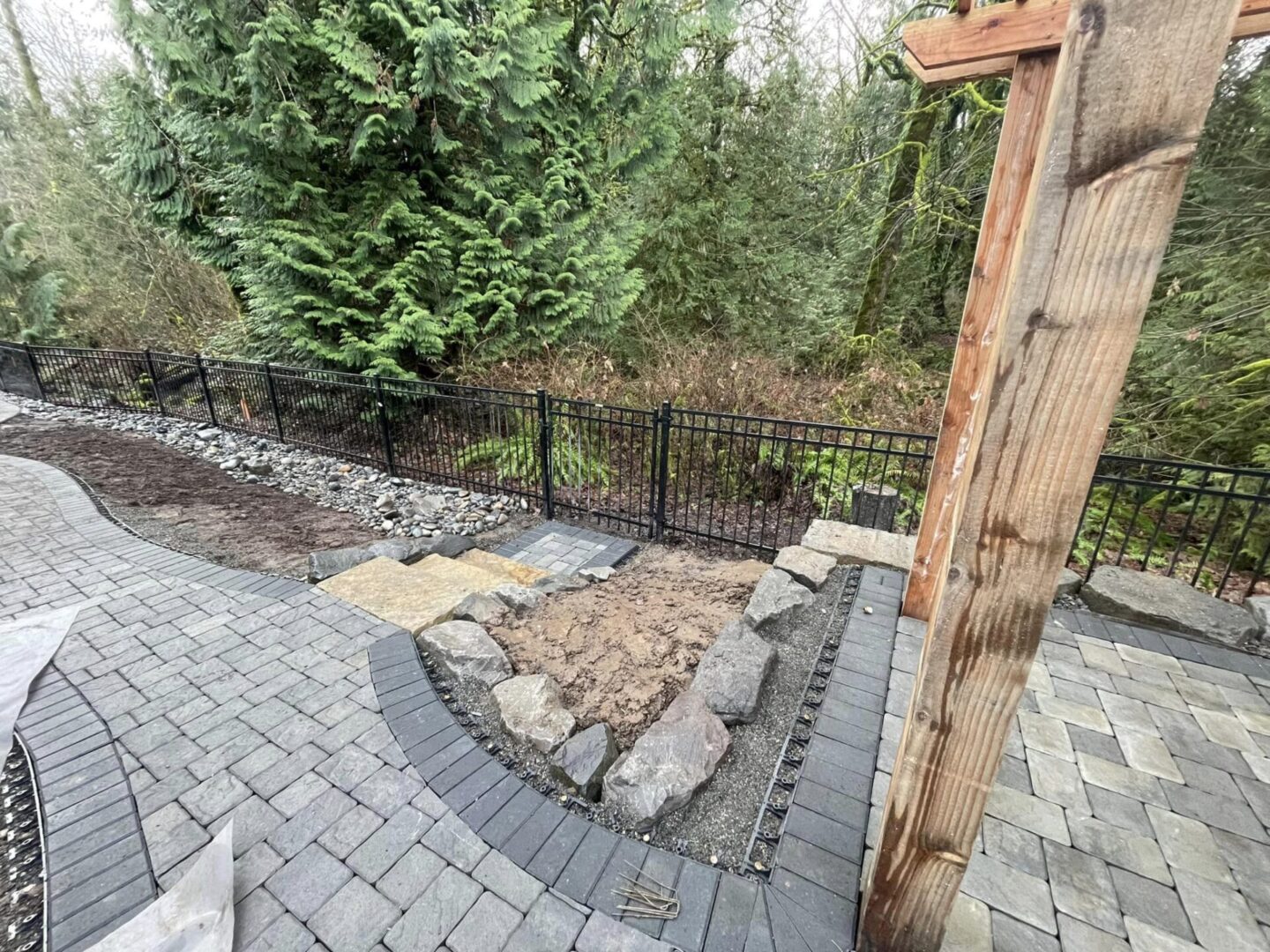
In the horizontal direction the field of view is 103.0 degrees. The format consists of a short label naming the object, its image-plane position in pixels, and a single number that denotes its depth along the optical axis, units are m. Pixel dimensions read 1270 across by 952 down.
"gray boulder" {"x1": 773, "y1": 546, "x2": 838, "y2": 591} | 3.11
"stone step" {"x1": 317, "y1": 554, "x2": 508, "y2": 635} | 2.91
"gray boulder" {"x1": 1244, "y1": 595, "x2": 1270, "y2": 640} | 2.61
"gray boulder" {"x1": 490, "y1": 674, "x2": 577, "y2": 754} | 2.04
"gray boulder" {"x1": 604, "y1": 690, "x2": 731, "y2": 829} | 1.77
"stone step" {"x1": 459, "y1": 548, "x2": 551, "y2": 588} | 3.86
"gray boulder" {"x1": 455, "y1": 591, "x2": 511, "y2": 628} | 2.88
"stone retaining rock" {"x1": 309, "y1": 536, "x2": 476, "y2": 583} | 3.47
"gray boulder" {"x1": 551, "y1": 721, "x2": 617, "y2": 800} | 1.86
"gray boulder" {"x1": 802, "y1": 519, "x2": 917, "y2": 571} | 3.32
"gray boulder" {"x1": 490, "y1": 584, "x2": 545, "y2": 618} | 3.10
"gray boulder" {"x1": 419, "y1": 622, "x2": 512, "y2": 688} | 2.43
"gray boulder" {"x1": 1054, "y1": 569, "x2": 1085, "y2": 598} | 2.93
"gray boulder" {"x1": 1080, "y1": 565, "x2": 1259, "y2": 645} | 2.58
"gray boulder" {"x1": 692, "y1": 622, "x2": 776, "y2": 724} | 2.16
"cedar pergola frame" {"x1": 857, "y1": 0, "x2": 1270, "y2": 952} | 0.67
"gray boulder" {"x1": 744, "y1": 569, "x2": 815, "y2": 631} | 2.74
